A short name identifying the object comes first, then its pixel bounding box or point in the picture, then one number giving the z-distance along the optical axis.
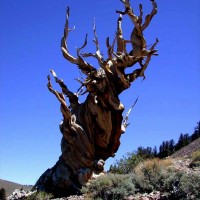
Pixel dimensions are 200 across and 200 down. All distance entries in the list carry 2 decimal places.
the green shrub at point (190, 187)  8.19
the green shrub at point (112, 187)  9.37
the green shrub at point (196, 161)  12.94
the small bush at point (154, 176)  9.51
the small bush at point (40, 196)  11.05
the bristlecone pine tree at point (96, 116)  12.14
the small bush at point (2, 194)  13.06
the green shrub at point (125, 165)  14.74
